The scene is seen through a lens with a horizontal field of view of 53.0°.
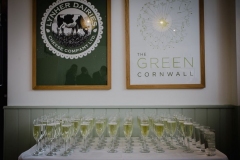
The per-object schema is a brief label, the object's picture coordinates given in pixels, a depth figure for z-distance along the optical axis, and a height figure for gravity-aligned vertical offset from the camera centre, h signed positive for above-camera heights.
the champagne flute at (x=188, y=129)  2.22 -0.42
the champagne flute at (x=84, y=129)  2.24 -0.41
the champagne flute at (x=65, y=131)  2.16 -0.41
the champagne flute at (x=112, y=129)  2.24 -0.41
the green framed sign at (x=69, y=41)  2.97 +0.54
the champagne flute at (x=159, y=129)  2.22 -0.42
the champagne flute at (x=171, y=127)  2.29 -0.41
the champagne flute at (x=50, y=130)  2.18 -0.41
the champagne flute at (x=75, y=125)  2.38 -0.40
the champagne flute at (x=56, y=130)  2.21 -0.43
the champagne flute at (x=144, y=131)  2.17 -0.43
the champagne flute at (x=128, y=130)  2.23 -0.42
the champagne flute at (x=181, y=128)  2.29 -0.42
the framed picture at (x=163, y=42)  2.95 +0.52
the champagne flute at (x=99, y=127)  2.32 -0.41
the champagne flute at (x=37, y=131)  2.17 -0.41
